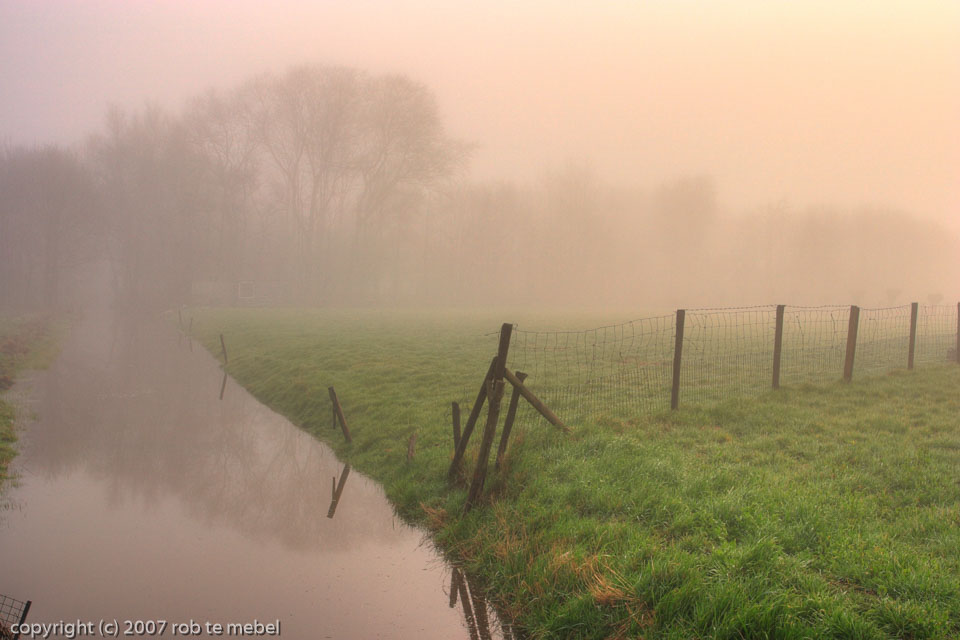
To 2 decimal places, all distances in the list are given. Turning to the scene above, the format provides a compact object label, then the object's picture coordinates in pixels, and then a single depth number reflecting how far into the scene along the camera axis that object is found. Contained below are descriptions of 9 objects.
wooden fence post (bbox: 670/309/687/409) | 13.20
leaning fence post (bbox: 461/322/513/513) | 9.11
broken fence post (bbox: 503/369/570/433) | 9.37
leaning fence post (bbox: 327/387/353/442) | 14.54
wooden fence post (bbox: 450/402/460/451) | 10.70
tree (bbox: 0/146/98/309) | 67.00
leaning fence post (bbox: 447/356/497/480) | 9.55
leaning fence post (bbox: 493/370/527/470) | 9.57
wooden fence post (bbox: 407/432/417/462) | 12.25
